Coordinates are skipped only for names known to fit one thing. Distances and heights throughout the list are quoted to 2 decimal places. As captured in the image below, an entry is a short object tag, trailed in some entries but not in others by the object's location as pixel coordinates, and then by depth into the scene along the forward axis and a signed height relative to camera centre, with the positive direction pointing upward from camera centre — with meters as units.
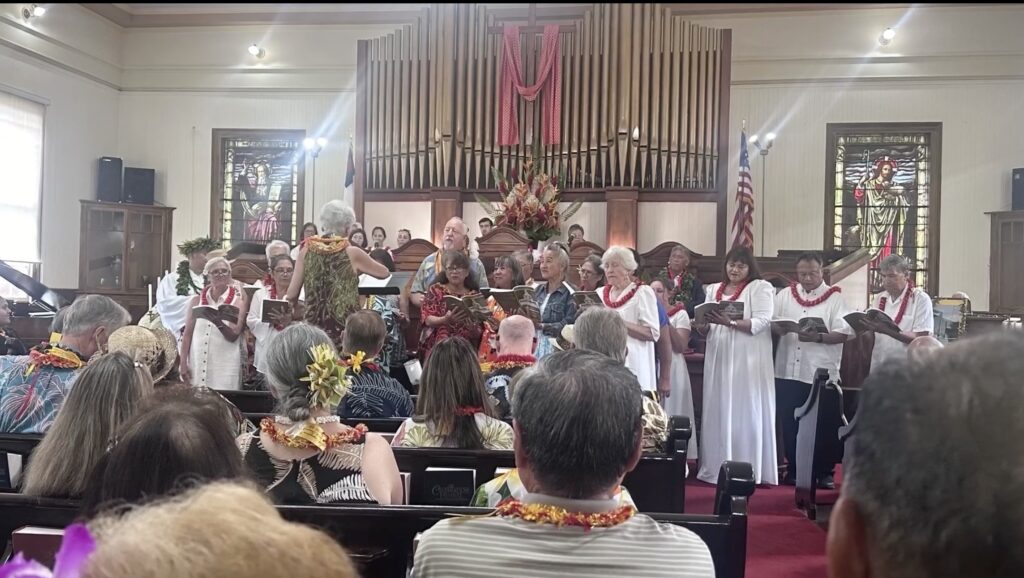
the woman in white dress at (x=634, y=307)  5.07 -0.18
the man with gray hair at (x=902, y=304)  5.72 -0.13
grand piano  7.37 -0.46
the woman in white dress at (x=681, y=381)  5.79 -0.71
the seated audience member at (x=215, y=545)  0.68 -0.23
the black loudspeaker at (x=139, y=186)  11.51 +1.12
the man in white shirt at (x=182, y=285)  6.73 -0.16
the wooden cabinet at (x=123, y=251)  10.96 +0.19
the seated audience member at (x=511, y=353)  3.80 -0.37
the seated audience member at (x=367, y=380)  3.63 -0.49
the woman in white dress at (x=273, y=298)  5.47 -0.23
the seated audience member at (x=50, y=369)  3.11 -0.41
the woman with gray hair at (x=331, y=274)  4.80 -0.02
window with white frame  10.14 +1.05
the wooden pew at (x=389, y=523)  1.99 -0.61
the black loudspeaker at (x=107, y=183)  11.41 +1.13
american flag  9.70 +0.78
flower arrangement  8.52 +0.77
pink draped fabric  10.34 +2.36
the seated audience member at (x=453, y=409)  2.93 -0.48
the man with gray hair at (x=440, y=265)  5.35 +0.06
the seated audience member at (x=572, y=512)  1.44 -0.42
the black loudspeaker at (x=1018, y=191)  10.16 +1.21
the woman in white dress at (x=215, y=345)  5.52 -0.52
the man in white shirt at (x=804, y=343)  5.55 -0.41
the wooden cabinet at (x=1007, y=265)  10.33 +0.30
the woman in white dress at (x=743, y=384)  5.30 -0.66
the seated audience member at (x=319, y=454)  2.30 -0.52
